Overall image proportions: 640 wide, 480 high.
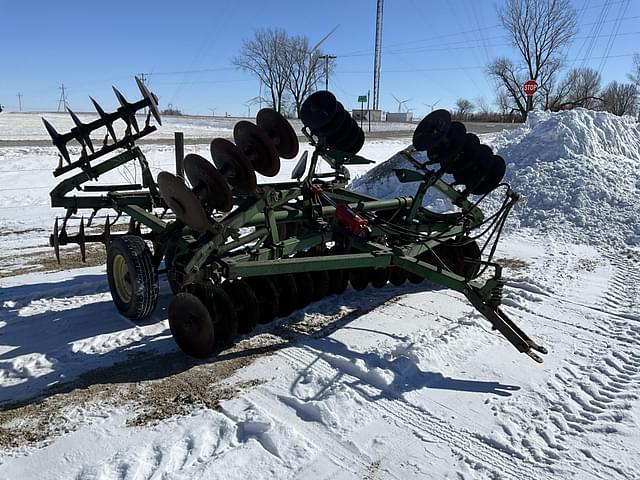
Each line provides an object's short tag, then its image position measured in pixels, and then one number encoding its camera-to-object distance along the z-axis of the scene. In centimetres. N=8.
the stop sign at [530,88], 2668
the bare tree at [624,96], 5519
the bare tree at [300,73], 4859
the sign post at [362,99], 3247
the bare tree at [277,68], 5028
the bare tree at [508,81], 4600
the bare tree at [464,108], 6775
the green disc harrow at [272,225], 439
